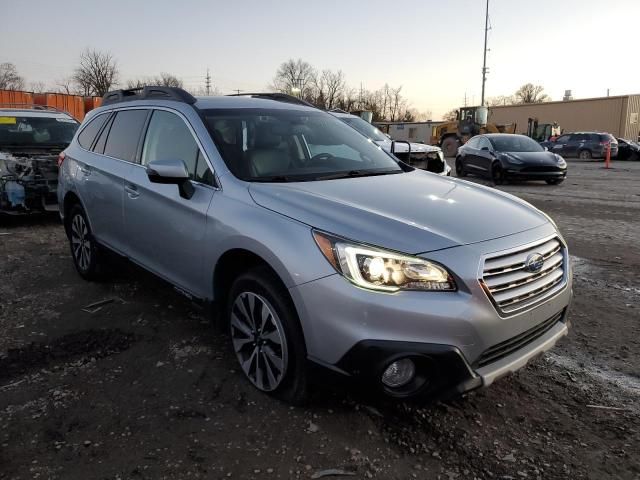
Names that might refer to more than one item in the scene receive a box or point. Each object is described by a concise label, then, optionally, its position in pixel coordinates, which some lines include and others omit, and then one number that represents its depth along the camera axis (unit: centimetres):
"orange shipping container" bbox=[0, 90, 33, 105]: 2369
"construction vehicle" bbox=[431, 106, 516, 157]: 2868
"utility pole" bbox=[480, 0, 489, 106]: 4260
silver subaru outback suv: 234
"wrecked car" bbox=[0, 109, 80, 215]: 734
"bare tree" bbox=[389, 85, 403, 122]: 10550
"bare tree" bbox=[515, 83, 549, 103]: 9200
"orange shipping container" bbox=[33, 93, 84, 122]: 2388
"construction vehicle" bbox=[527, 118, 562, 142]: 3538
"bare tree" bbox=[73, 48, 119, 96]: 6938
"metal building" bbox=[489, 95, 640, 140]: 4081
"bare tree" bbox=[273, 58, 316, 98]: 9066
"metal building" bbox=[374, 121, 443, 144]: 5700
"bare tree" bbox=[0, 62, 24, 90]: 7762
